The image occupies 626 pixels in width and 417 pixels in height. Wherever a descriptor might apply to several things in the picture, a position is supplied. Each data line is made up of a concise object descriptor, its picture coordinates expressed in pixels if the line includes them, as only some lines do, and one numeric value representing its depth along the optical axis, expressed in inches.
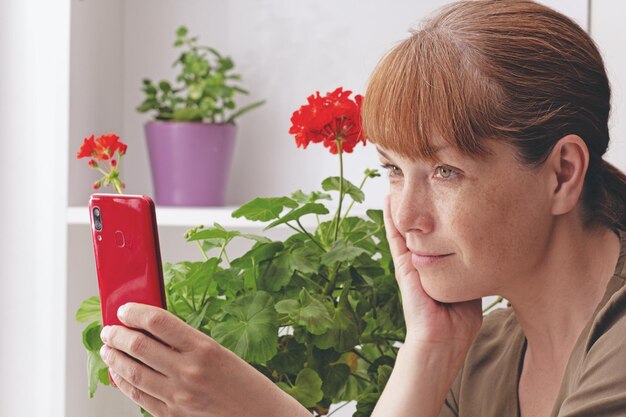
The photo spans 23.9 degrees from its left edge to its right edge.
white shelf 66.3
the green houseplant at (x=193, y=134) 70.0
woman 47.1
